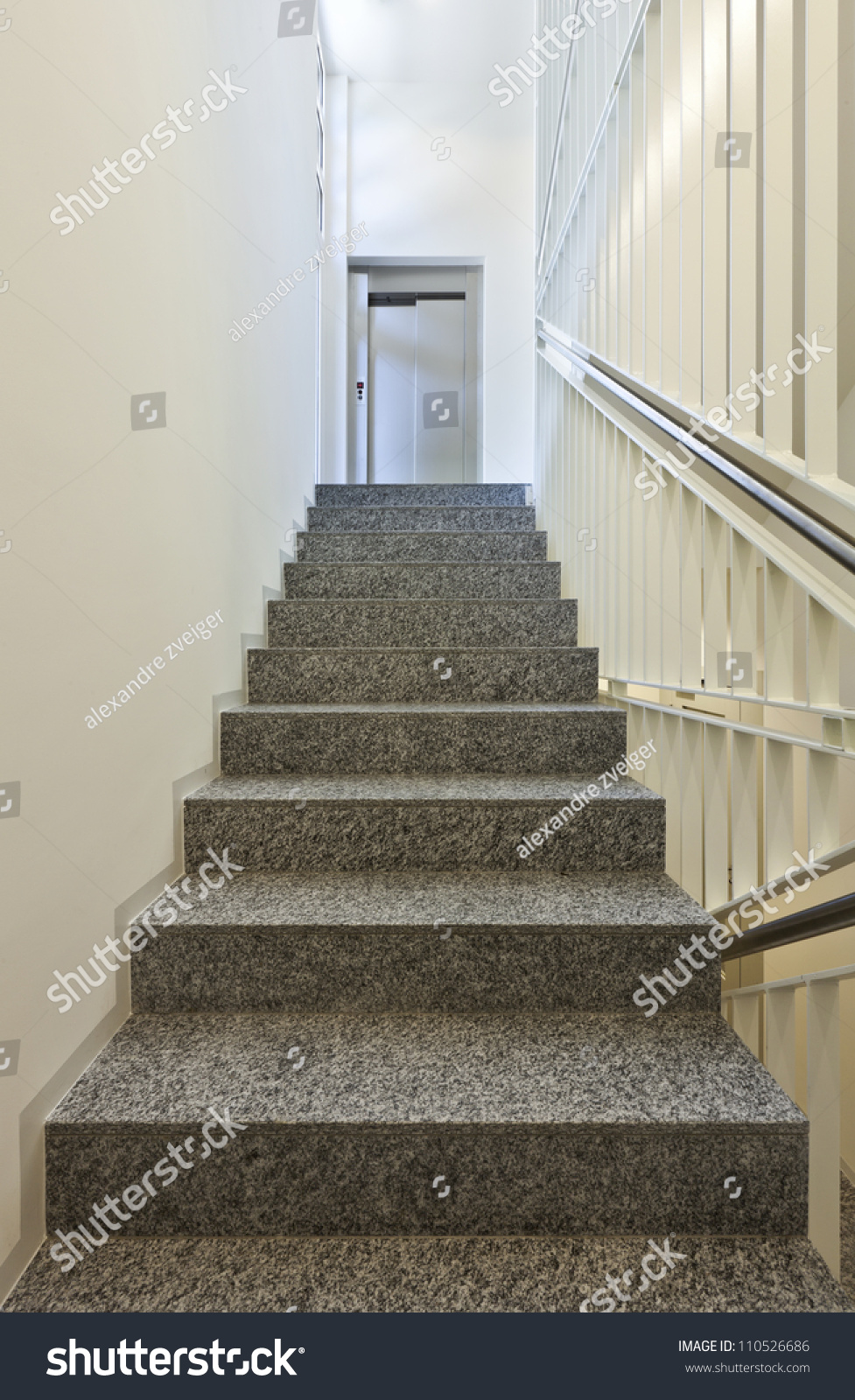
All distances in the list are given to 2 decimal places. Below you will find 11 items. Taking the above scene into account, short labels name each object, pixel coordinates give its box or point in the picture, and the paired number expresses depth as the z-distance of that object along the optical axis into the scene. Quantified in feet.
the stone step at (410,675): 6.31
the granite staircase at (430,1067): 2.89
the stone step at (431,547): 8.30
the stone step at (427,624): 6.89
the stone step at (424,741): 5.47
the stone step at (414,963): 3.81
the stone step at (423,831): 4.62
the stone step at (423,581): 7.56
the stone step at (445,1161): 3.00
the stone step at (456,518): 9.17
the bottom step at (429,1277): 2.70
